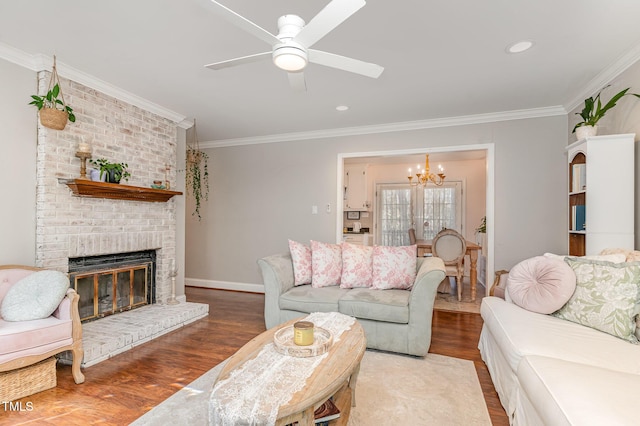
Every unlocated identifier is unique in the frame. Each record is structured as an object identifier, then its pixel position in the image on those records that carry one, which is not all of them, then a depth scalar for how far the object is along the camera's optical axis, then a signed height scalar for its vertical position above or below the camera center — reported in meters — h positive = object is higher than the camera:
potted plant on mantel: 3.19 +0.44
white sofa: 1.15 -0.67
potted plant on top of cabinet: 2.76 +0.88
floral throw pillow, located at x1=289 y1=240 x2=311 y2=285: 3.41 -0.52
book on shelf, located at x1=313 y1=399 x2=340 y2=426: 1.45 -0.91
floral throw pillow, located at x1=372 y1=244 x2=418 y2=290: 3.14 -0.51
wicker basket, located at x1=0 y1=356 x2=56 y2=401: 1.98 -1.09
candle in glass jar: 1.66 -0.62
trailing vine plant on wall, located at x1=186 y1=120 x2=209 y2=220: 5.08 +0.62
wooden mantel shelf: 2.90 +0.23
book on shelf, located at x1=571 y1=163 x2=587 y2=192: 2.95 +0.39
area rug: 1.85 -1.17
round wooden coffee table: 1.19 -0.70
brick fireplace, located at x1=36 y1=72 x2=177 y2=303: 2.82 +0.21
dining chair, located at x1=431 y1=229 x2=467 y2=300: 4.38 -0.47
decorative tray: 1.59 -0.68
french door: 6.91 +0.13
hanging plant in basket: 2.67 +0.90
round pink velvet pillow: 2.07 -0.45
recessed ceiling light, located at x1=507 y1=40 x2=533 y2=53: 2.38 +1.31
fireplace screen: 3.15 -0.78
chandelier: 5.76 +0.76
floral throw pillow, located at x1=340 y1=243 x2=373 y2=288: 3.27 -0.53
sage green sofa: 2.66 -0.80
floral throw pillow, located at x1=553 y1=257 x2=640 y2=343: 1.81 -0.47
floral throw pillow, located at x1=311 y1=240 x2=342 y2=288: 3.35 -0.53
